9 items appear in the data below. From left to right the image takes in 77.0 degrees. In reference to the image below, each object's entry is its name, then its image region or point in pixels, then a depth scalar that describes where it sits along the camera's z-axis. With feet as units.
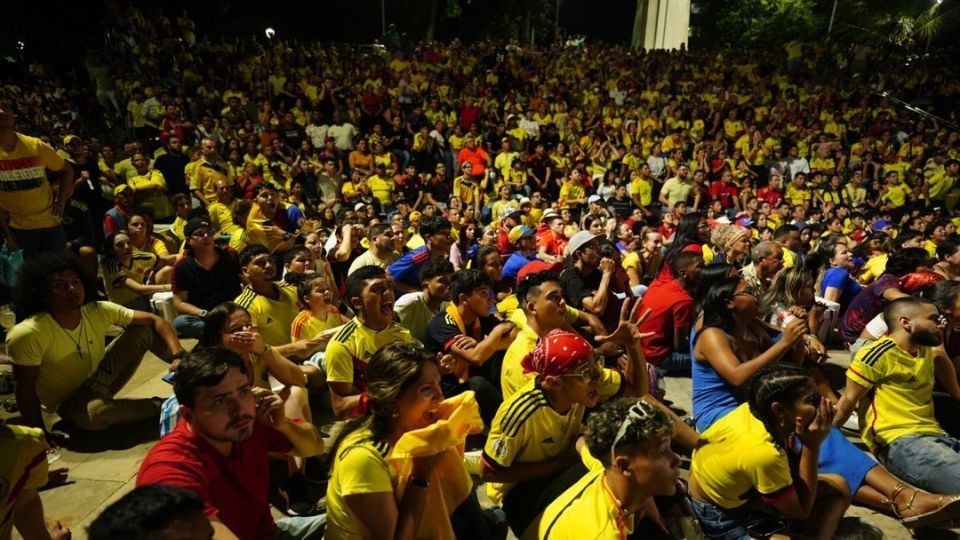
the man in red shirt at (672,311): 16.44
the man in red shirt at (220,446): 7.16
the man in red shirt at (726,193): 43.55
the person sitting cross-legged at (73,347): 12.69
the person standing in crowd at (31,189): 15.93
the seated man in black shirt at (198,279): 16.28
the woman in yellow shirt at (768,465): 8.68
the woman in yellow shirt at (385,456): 7.09
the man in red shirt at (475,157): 43.78
